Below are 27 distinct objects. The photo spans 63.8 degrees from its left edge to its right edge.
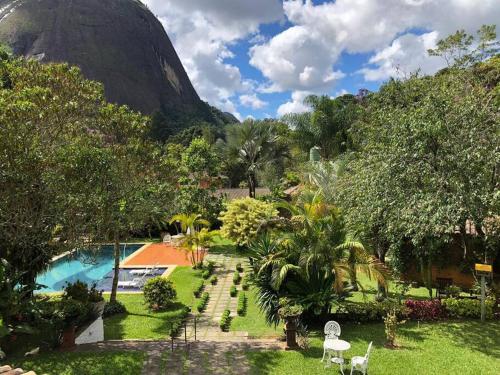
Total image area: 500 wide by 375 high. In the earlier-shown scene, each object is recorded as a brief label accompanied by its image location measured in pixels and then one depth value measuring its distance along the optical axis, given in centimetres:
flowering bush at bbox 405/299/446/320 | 1150
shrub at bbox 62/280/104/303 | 1152
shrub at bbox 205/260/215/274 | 2024
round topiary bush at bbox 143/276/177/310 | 1434
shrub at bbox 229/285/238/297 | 1627
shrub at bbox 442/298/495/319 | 1151
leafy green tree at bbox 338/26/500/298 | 1048
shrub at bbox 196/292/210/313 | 1448
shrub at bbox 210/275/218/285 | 1811
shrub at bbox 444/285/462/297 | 1241
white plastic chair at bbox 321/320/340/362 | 909
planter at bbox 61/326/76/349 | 949
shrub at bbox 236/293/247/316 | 1408
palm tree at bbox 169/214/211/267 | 2066
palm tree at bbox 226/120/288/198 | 3512
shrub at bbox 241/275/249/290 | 1700
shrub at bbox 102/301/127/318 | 1370
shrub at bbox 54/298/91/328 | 930
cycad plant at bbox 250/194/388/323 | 1093
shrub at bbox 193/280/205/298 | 1647
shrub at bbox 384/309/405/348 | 959
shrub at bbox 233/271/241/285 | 1811
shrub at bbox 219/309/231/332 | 1248
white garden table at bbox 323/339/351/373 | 834
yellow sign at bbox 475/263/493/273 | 1042
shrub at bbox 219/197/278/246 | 2103
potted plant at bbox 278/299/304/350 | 954
